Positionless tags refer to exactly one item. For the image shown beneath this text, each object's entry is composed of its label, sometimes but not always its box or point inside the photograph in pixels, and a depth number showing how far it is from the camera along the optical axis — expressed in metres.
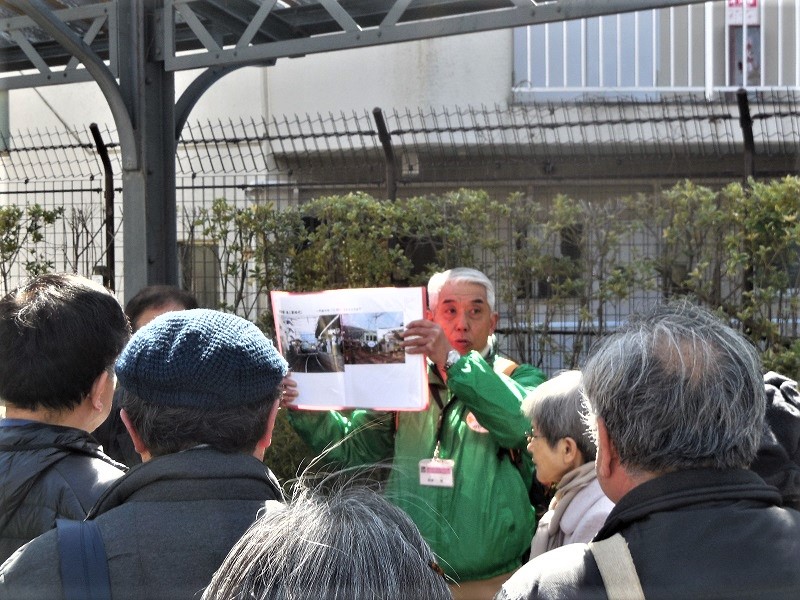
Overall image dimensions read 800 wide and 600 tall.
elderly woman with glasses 2.62
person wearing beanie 1.56
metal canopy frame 4.46
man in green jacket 3.20
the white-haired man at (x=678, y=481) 1.58
